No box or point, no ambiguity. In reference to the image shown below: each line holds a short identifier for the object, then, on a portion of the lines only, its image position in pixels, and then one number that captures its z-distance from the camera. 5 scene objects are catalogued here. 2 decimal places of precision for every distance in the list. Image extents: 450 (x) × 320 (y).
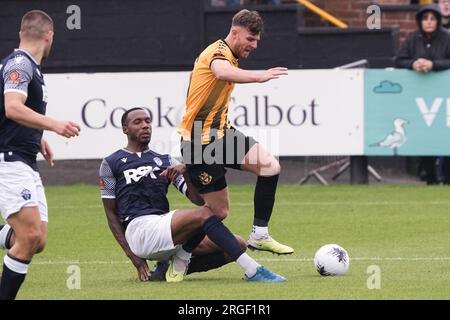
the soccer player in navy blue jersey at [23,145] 8.70
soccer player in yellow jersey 10.27
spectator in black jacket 17.70
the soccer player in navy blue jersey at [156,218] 9.92
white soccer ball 10.27
